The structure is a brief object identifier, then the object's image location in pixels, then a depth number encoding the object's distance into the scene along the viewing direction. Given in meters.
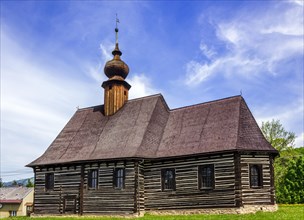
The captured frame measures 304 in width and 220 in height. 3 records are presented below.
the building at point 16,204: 40.36
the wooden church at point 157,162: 18.84
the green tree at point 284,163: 31.87
